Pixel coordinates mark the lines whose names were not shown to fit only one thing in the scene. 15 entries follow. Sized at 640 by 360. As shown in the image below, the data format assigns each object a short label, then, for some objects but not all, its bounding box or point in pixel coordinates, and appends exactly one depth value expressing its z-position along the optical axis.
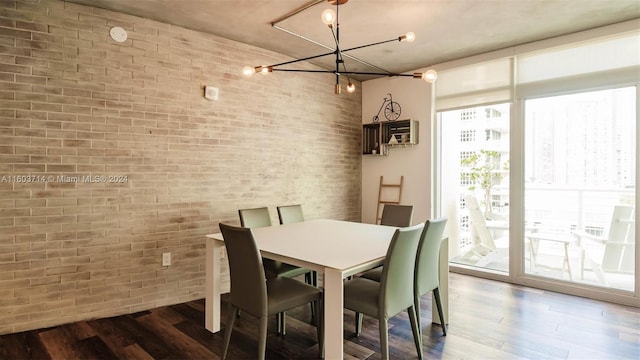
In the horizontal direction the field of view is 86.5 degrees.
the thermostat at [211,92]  3.53
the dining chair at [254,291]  2.11
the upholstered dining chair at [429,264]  2.39
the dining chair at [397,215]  3.52
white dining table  1.95
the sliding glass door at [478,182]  4.14
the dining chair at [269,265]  2.74
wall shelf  4.64
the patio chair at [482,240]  4.19
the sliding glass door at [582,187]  3.41
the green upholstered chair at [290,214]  3.60
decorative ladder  4.89
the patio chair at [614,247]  3.38
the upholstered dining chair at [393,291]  2.07
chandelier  2.42
